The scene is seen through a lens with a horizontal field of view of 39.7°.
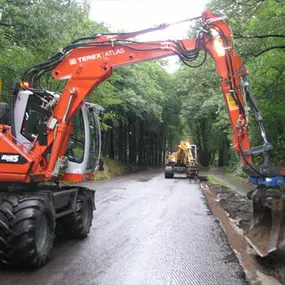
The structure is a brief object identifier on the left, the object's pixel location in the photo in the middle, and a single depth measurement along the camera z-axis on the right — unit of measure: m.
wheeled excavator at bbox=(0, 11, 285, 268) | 6.09
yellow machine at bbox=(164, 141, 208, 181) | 27.84
